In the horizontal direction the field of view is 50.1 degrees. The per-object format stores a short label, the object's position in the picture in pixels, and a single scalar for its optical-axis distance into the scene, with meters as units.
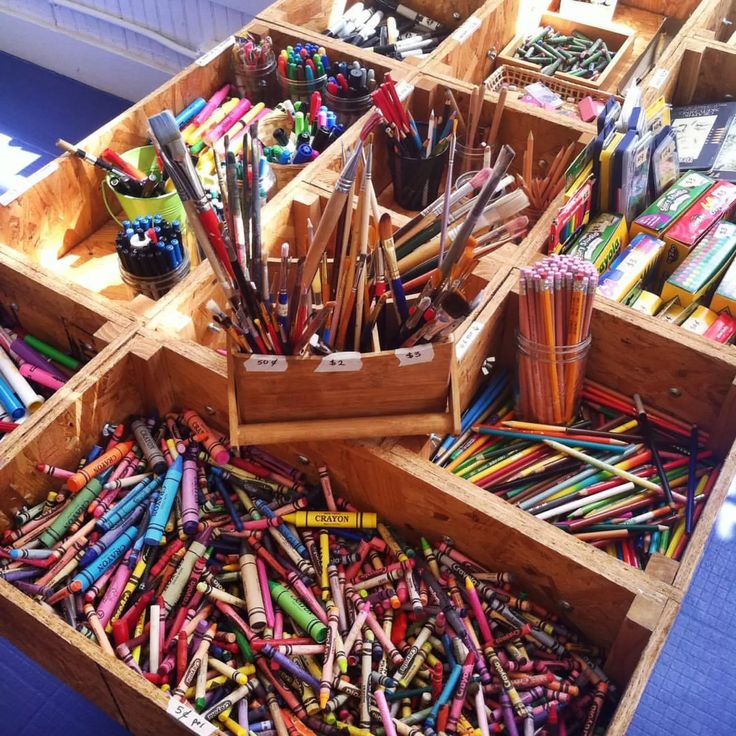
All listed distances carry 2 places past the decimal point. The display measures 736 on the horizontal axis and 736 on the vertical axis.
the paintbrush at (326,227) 0.97
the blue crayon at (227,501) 1.19
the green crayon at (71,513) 1.14
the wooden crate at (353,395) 1.10
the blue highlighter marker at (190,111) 1.76
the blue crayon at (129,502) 1.17
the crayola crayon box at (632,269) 1.38
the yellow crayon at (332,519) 1.20
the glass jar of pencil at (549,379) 1.26
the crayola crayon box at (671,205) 1.47
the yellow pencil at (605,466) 1.23
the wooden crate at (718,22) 1.90
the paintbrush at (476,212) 0.92
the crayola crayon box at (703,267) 1.38
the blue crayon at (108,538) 1.13
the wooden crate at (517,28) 1.89
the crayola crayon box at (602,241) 1.42
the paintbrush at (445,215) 1.06
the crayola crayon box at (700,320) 1.35
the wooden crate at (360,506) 0.99
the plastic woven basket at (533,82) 1.90
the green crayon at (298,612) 1.08
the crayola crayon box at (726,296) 1.36
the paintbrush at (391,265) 1.02
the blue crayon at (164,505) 1.14
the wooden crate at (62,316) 1.24
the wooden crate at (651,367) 1.22
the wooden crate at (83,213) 1.50
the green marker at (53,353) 1.38
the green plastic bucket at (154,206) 1.51
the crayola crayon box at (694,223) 1.44
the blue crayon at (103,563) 1.10
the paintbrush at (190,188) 0.90
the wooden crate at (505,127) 1.65
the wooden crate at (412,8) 1.84
